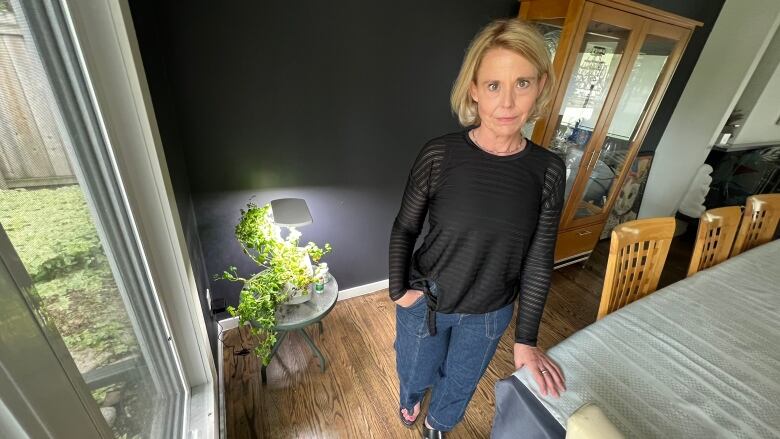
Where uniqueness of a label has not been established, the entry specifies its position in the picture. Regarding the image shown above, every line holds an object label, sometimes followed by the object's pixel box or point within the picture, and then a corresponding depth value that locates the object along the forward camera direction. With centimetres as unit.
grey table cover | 69
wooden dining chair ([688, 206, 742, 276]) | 135
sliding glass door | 31
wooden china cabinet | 156
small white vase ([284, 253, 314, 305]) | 132
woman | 76
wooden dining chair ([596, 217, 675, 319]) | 106
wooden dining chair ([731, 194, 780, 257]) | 156
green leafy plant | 117
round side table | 127
